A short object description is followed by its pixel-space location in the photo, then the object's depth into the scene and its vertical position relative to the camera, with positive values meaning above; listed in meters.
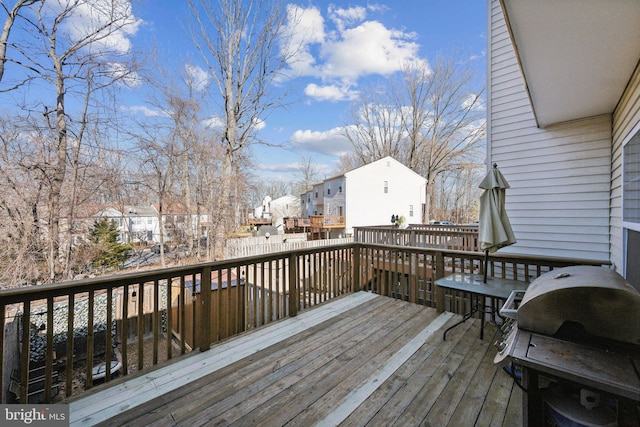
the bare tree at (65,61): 6.96 +4.30
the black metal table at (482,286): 2.71 -0.81
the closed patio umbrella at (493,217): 3.05 -0.06
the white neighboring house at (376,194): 19.16 +1.38
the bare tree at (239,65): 12.41 +7.44
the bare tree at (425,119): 18.25 +7.03
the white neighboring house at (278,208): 36.16 +0.79
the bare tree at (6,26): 6.18 +4.39
